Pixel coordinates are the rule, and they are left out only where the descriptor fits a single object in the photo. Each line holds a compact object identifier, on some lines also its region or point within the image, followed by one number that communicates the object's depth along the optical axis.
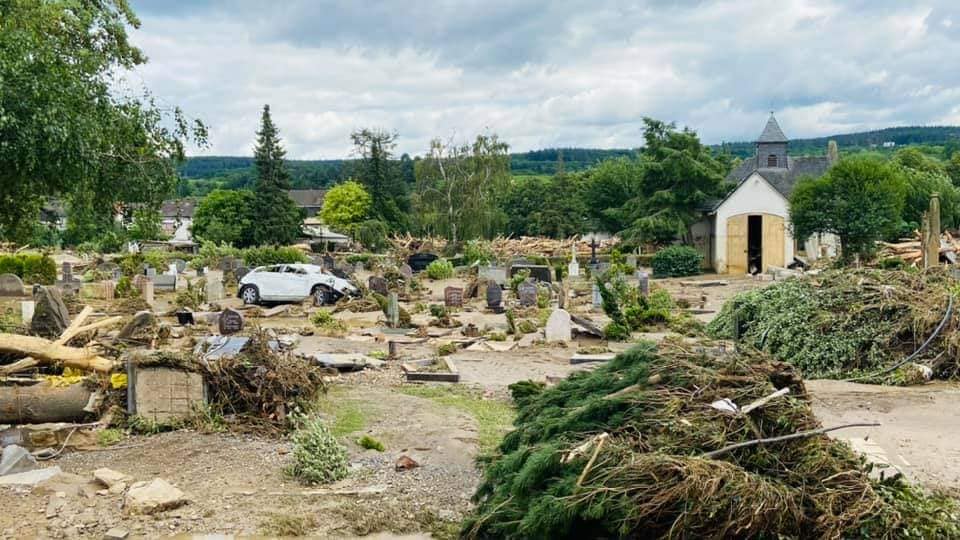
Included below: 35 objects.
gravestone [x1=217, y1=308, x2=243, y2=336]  18.58
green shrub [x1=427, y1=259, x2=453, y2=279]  38.22
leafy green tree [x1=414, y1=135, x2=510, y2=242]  56.22
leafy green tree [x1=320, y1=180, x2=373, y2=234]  67.50
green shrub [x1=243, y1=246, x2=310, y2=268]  41.31
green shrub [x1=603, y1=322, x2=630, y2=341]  18.97
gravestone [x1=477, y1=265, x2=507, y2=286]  33.41
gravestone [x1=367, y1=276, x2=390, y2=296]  27.55
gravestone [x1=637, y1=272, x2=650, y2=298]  26.69
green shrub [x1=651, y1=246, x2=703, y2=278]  38.72
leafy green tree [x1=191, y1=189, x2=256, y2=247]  58.75
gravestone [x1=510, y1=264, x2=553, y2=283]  34.66
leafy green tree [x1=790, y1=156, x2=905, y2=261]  31.91
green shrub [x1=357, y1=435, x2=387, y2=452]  9.88
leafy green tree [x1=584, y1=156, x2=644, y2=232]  53.22
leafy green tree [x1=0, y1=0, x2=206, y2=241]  9.35
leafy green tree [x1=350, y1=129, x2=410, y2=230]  68.31
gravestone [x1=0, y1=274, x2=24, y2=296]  28.78
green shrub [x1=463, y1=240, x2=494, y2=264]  43.16
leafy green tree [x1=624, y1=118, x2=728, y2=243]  41.75
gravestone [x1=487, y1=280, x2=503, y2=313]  25.12
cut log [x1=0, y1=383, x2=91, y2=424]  10.27
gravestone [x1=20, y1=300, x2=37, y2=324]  20.00
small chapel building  39.09
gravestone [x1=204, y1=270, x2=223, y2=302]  28.19
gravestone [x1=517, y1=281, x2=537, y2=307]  25.64
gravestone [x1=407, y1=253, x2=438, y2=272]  41.41
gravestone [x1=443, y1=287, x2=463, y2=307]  25.52
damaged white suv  26.80
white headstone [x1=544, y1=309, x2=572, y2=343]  18.69
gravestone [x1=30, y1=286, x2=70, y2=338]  15.36
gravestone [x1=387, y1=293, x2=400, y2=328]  21.39
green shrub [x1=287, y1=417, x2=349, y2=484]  8.62
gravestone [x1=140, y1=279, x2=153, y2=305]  27.29
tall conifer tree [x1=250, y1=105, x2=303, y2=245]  58.12
